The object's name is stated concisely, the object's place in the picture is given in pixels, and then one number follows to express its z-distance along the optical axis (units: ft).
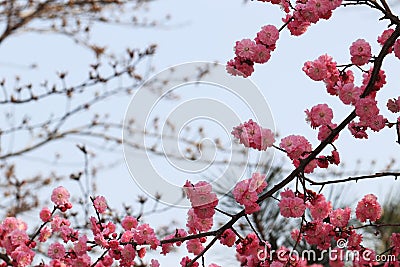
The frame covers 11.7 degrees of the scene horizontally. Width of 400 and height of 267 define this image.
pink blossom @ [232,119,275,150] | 7.08
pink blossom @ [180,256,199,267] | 7.21
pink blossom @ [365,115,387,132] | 7.15
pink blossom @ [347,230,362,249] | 7.27
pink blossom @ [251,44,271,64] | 7.25
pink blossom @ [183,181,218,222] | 7.01
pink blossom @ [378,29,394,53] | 7.40
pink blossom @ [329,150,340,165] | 7.18
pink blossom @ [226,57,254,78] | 7.25
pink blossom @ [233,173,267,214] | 7.05
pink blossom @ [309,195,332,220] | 7.22
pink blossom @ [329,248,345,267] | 7.24
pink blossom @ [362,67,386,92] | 7.31
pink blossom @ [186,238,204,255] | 7.33
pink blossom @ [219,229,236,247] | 7.19
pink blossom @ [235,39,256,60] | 7.25
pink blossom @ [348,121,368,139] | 7.25
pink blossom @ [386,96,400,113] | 7.27
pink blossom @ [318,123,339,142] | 7.29
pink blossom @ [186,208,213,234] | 7.18
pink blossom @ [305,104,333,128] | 7.24
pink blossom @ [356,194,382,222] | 7.35
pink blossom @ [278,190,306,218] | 7.09
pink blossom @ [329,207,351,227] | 7.29
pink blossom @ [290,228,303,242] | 7.43
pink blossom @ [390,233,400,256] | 7.26
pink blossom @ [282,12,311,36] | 7.32
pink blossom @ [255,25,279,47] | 7.25
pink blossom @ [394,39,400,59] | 7.22
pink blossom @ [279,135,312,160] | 7.14
